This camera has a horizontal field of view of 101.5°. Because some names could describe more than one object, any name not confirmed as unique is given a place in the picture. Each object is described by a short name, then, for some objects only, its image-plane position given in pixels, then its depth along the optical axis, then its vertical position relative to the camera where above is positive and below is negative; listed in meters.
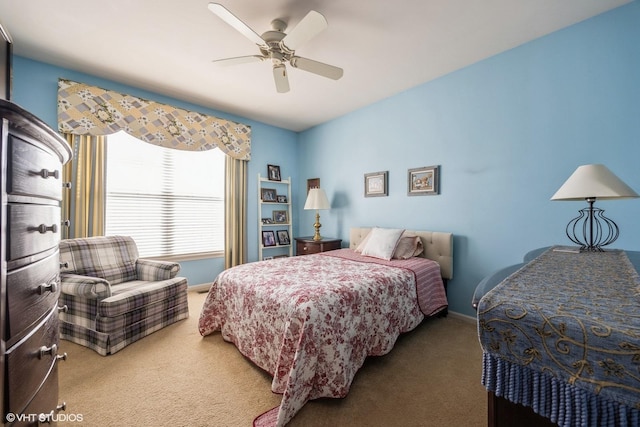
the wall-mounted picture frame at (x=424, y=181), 3.07 +0.40
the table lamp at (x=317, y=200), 4.01 +0.22
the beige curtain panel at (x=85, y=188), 2.81 +0.30
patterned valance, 2.77 +1.17
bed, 1.53 -0.71
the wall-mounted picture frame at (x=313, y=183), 4.61 +0.57
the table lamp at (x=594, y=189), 1.57 +0.15
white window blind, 3.21 +0.25
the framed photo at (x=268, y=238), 4.47 -0.41
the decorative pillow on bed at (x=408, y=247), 2.90 -0.38
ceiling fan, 1.73 +1.30
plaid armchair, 2.11 -0.70
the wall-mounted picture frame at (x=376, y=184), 3.58 +0.43
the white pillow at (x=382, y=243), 2.87 -0.33
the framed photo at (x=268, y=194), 4.47 +0.35
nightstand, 3.87 -0.47
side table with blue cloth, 0.53 -0.31
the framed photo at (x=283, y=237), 4.67 -0.41
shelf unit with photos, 4.45 -0.07
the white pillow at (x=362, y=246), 3.20 -0.40
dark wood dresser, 0.71 -0.16
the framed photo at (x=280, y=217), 4.66 -0.04
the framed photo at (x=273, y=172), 4.55 +0.74
